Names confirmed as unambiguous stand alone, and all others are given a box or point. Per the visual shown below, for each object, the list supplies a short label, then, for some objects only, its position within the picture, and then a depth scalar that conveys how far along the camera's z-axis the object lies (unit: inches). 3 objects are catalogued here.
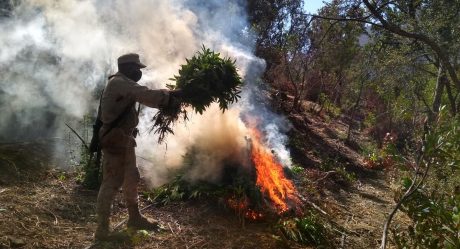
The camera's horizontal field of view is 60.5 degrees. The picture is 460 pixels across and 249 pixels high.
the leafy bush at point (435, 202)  124.0
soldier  179.0
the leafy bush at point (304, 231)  206.4
